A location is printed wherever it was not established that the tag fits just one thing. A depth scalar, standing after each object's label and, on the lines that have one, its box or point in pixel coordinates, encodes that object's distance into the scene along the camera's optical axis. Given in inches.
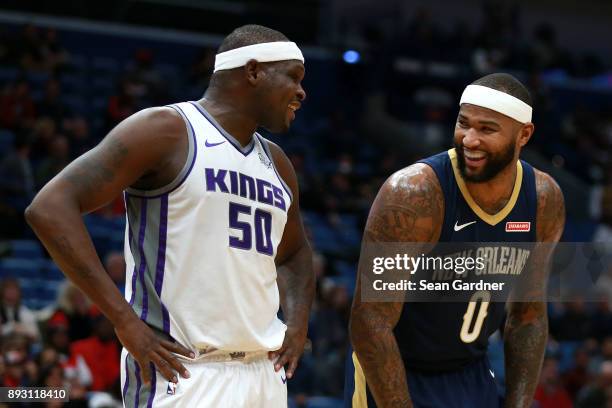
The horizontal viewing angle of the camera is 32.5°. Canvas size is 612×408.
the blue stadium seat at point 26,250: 470.3
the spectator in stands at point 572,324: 556.1
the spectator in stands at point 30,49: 599.8
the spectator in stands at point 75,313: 377.4
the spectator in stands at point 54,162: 481.4
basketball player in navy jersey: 185.6
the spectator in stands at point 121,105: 562.3
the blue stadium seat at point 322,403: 416.2
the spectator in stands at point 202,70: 645.3
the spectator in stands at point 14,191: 474.3
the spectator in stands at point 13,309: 370.0
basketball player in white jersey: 154.2
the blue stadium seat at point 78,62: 651.6
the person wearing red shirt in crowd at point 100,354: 357.7
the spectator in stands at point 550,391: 480.1
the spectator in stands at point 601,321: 558.3
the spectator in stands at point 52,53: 608.1
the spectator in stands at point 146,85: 580.4
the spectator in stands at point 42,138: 517.7
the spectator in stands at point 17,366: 306.0
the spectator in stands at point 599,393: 463.6
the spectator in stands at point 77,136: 524.1
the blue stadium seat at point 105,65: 663.8
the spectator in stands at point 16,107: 550.3
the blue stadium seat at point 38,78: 604.1
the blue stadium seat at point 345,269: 547.0
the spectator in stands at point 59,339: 352.2
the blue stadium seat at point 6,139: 535.8
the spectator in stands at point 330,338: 431.5
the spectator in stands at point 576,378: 506.0
